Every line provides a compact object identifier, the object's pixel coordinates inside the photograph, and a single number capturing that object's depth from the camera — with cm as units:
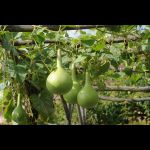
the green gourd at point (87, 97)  329
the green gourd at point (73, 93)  343
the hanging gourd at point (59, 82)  304
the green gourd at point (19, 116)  348
